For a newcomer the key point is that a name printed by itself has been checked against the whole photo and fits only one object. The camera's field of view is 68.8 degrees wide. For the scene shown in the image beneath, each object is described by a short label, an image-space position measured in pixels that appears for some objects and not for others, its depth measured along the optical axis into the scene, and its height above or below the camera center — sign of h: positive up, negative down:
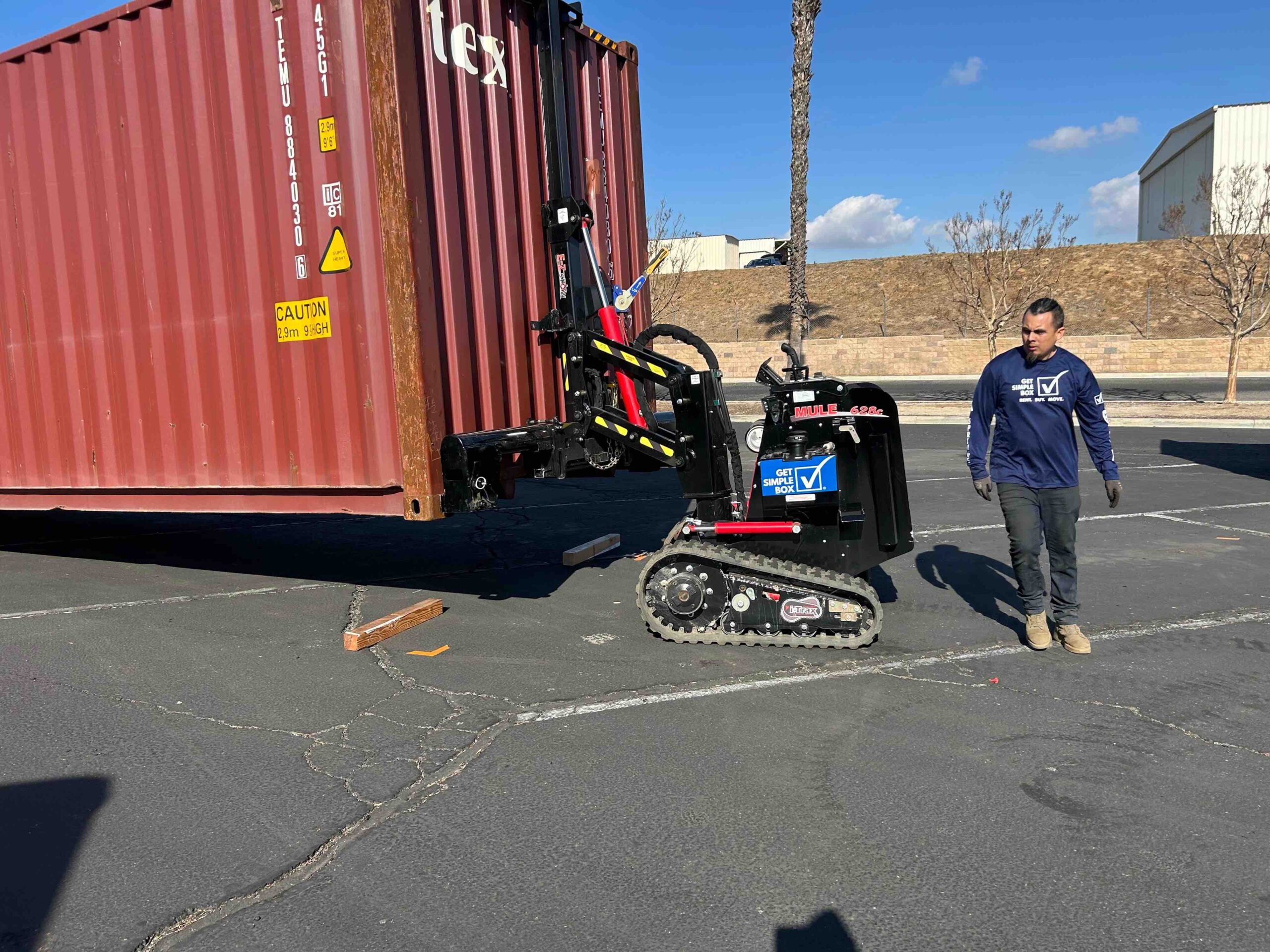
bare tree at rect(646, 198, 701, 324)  33.12 +3.43
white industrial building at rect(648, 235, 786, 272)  51.00 +6.20
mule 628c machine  5.22 -0.84
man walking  4.96 -0.61
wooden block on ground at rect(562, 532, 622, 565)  7.43 -1.57
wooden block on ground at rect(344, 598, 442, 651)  5.51 -1.59
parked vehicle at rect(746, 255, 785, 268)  54.28 +5.28
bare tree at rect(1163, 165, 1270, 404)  19.16 +2.11
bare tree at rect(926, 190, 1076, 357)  29.08 +2.66
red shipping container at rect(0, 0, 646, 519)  5.27 +0.80
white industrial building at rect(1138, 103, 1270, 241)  44.69 +9.23
